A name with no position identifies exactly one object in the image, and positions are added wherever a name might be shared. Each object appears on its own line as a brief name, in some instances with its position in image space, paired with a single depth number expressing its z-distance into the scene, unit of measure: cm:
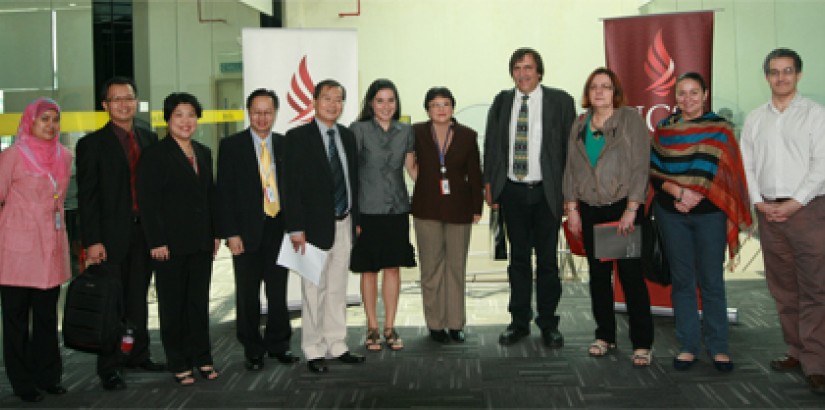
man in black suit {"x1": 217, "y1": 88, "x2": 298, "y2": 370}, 361
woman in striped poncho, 342
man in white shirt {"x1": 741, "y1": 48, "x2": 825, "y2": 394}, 324
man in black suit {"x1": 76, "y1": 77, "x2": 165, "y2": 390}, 338
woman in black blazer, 334
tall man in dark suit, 396
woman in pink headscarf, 322
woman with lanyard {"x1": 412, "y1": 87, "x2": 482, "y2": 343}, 407
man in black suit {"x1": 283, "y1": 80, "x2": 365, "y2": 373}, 353
